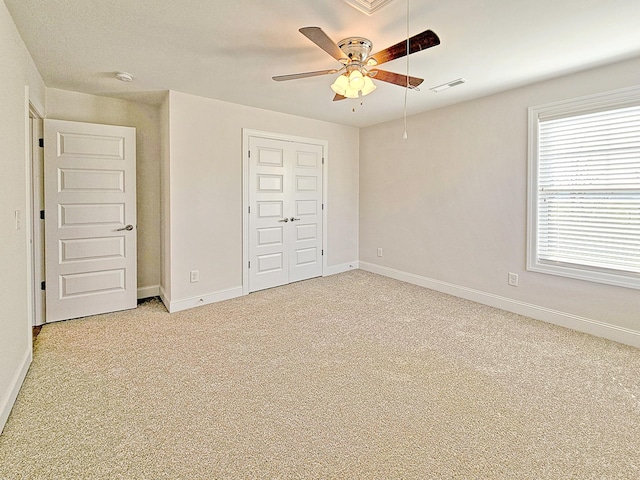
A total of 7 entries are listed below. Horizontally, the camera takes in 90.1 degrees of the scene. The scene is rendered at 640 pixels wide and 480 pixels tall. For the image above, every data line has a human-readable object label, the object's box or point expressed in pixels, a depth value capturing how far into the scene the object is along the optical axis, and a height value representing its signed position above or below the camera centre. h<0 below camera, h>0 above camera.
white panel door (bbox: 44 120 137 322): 3.39 +0.05
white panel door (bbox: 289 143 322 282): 4.89 +0.18
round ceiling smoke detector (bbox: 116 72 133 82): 3.11 +1.46
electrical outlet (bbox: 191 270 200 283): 3.89 -0.64
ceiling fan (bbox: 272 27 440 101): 2.20 +1.14
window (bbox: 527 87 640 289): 2.87 +0.36
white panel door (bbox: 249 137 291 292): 4.41 +0.15
